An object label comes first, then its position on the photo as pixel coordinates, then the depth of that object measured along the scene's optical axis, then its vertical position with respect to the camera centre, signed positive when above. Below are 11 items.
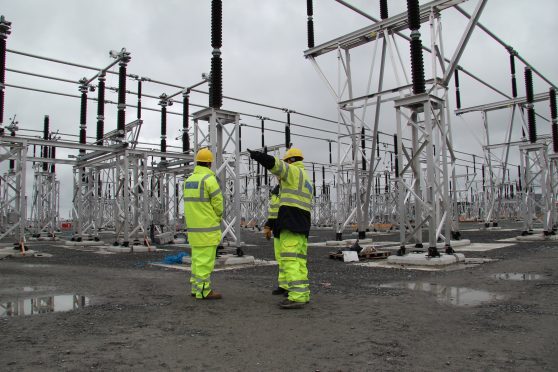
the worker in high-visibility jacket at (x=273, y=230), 5.55 -0.07
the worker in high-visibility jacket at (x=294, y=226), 4.89 -0.01
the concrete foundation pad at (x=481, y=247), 11.87 -0.70
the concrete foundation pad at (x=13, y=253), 12.25 -0.69
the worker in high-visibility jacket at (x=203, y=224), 5.44 +0.03
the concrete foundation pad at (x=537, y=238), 14.76 -0.55
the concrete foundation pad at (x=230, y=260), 8.76 -0.71
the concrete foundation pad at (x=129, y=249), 13.70 -0.69
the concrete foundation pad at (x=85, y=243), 17.04 -0.60
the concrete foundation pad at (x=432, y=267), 8.08 -0.83
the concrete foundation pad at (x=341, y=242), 14.69 -0.61
